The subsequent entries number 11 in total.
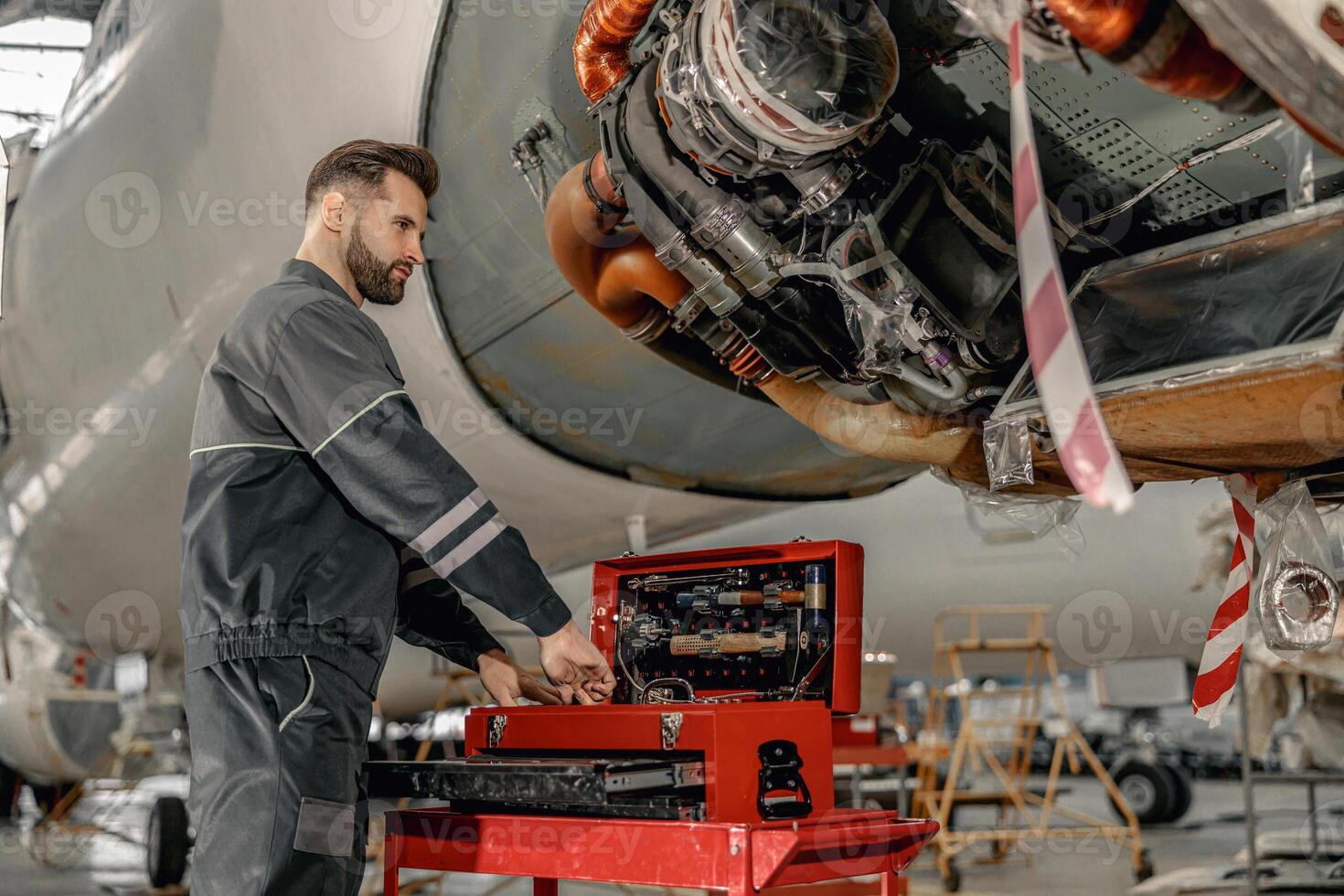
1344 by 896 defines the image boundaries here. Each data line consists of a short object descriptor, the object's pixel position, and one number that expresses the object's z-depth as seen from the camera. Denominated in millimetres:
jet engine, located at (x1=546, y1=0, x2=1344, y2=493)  1717
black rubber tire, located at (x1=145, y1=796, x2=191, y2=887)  5605
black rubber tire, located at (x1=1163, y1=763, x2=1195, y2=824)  8664
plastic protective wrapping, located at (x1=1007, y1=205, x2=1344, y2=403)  1609
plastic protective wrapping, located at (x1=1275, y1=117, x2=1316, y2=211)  1688
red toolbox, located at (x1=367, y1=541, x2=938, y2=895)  1496
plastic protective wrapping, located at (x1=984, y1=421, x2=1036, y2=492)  1914
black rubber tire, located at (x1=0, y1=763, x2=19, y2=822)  12266
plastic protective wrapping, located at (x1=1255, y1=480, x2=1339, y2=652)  1950
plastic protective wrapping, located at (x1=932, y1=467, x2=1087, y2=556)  2379
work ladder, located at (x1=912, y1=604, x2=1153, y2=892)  5461
